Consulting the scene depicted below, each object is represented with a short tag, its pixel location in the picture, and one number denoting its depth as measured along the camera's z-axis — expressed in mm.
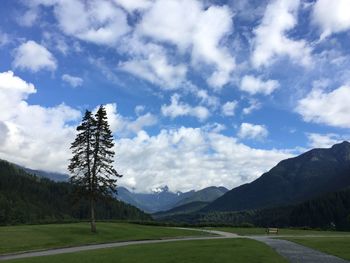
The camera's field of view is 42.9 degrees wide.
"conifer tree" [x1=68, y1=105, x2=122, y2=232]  59719
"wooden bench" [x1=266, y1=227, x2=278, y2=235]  70681
